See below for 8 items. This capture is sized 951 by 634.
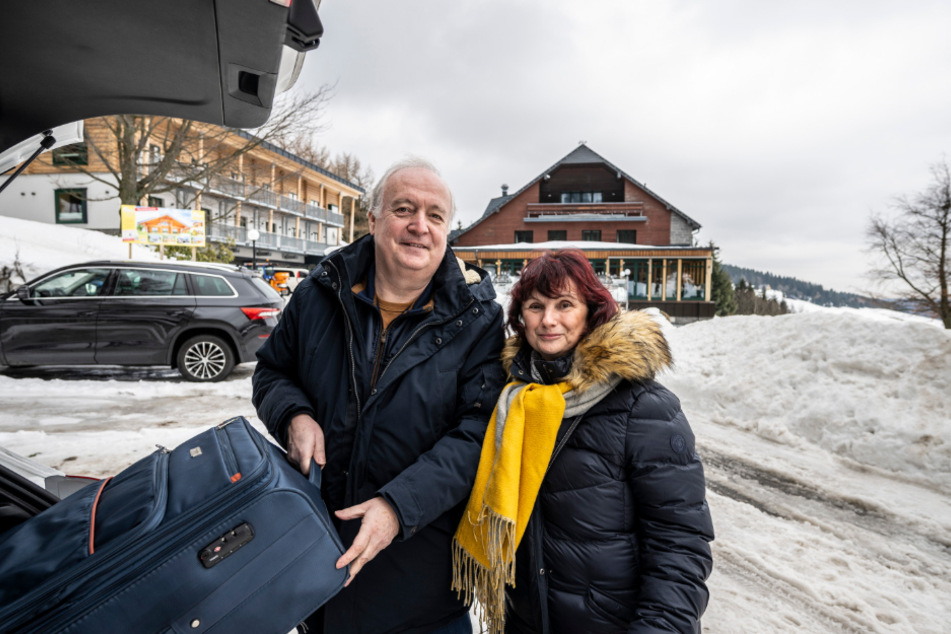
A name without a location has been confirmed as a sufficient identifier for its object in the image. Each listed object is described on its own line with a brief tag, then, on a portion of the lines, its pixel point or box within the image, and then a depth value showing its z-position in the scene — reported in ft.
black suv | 21.29
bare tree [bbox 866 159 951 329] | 60.18
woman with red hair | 4.75
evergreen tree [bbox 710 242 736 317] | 121.80
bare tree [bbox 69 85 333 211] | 49.78
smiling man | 4.93
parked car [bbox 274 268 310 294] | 69.26
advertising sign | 43.78
